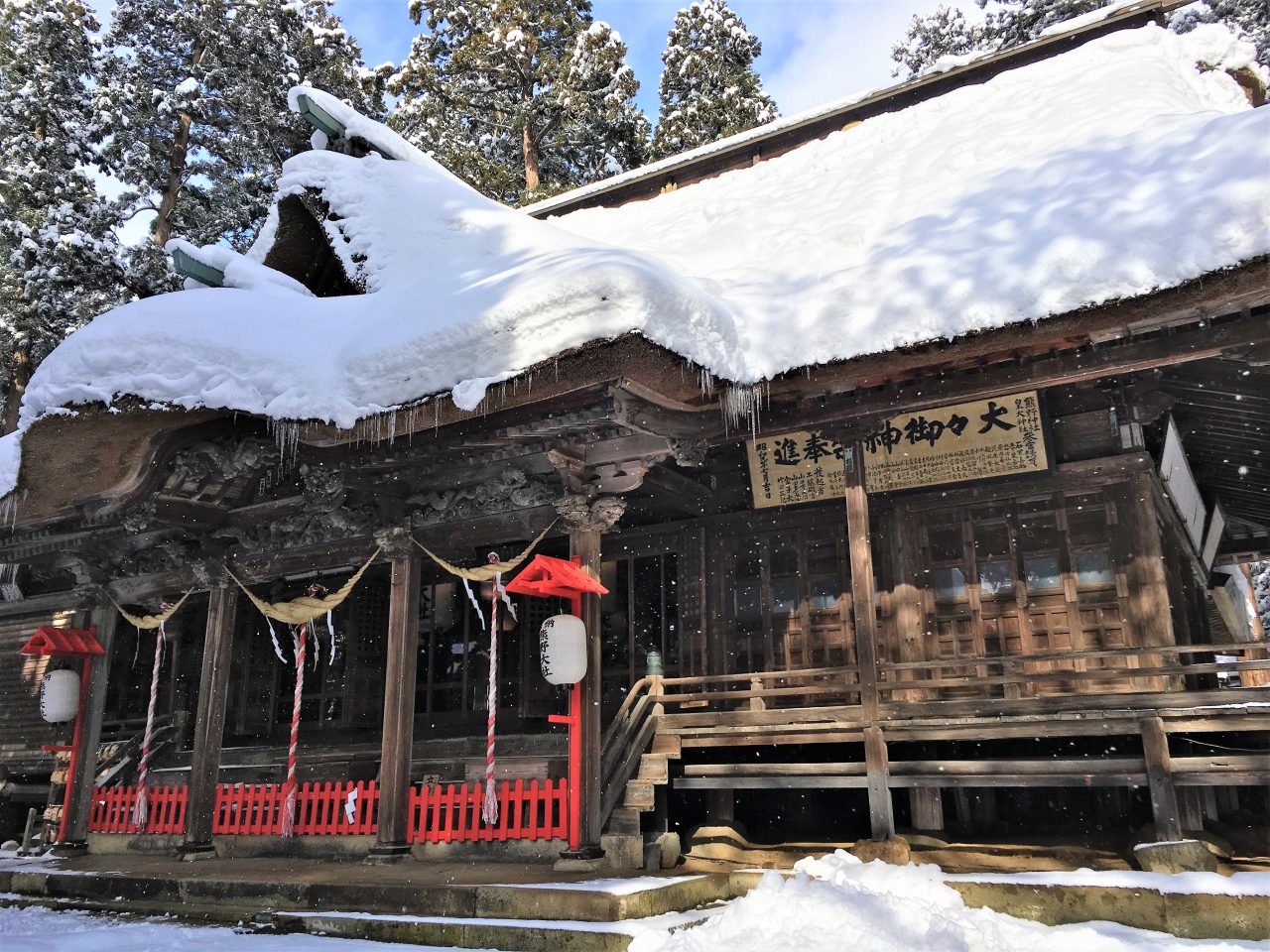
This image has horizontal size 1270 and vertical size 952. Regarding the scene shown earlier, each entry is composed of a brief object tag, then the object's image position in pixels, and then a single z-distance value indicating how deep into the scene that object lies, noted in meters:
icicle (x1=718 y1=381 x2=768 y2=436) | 7.70
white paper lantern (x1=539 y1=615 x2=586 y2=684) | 8.12
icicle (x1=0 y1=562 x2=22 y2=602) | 17.14
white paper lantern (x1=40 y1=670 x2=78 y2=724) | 11.71
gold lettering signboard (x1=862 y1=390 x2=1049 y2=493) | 9.41
